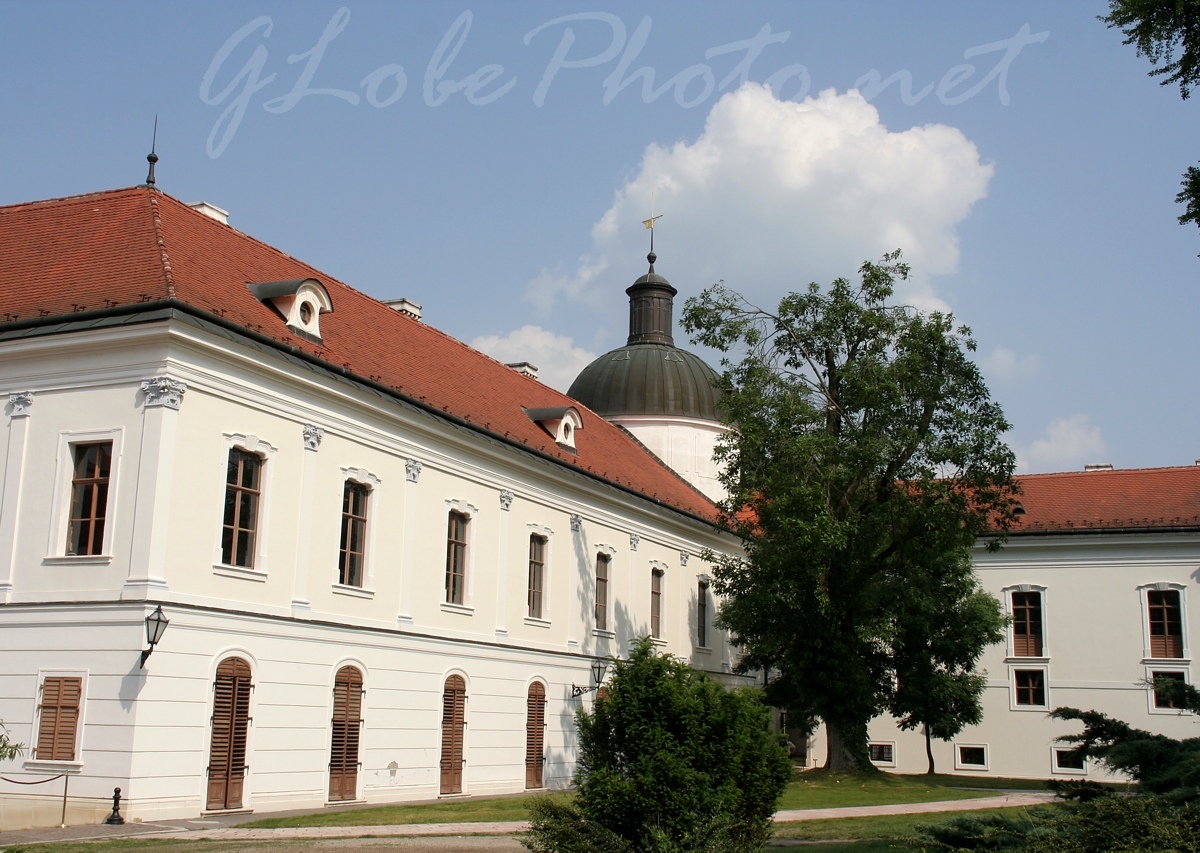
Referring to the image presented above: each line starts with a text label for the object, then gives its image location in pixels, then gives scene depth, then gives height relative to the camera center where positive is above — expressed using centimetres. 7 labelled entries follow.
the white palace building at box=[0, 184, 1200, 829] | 1802 +243
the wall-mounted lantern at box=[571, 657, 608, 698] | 3038 +22
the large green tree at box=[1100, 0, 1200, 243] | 1284 +684
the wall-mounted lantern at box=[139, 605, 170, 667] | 1736 +63
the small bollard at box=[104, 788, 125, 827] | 1673 -188
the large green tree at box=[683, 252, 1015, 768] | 2833 +477
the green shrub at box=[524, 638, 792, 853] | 1039 -76
